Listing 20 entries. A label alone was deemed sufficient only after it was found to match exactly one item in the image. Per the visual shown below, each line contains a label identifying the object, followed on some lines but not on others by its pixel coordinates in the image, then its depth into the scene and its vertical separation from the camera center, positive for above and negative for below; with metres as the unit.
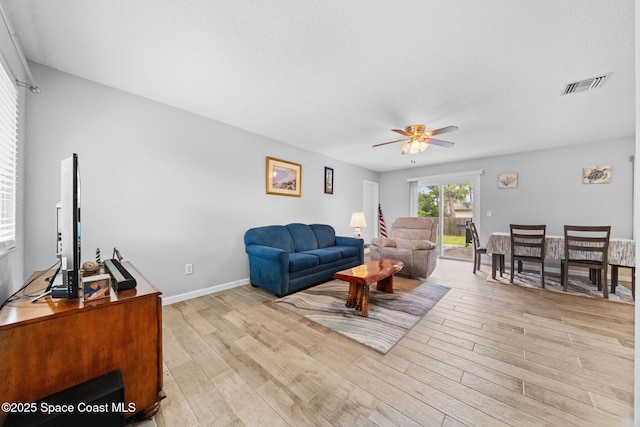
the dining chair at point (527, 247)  3.42 -0.53
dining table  3.03 -0.55
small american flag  6.79 -0.41
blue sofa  2.99 -0.67
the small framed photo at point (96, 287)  1.13 -0.40
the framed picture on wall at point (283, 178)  3.91 +0.59
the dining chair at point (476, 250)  4.23 -0.71
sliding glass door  5.45 +0.12
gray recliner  3.83 -0.61
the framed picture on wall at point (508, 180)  4.87 +0.69
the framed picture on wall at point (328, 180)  5.05 +0.68
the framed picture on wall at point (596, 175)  4.03 +0.69
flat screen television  1.13 -0.09
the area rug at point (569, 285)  3.03 -1.09
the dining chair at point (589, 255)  3.01 -0.58
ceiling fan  3.06 +1.00
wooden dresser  0.94 -0.63
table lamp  4.84 -0.19
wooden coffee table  2.43 -0.73
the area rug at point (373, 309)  2.08 -1.11
